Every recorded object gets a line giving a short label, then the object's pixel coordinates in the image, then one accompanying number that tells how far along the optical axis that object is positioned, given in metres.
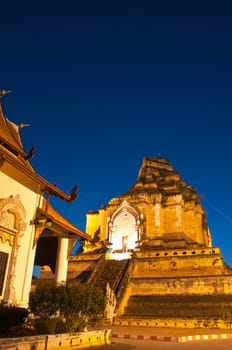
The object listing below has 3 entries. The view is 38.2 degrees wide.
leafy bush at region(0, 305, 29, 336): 8.30
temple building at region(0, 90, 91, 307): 11.20
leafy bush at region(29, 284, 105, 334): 9.43
